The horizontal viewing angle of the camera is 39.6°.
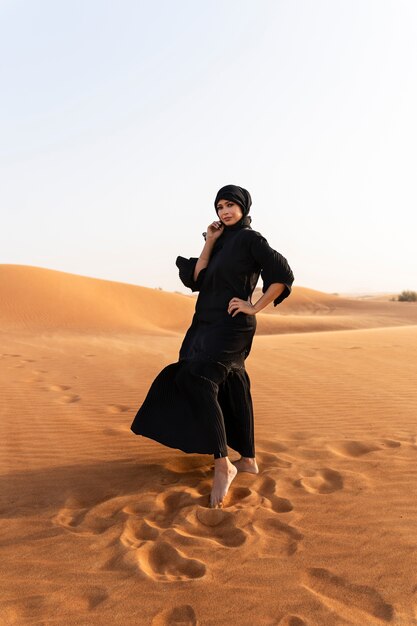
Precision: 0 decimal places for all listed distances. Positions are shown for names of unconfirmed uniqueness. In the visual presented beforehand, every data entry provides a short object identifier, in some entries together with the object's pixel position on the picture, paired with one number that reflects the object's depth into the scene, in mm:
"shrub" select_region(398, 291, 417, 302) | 42972
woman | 3822
